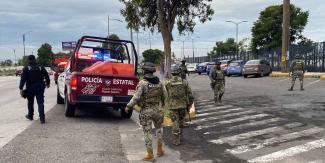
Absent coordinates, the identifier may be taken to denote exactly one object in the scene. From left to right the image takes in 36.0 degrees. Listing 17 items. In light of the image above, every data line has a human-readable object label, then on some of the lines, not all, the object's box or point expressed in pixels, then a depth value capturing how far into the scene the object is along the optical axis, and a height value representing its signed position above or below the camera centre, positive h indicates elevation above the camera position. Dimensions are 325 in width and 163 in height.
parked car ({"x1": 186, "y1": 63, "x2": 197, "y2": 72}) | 60.94 -0.99
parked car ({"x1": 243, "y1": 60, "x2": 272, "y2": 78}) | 40.06 -0.78
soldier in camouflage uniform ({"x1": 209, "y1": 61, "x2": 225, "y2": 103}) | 17.71 -0.71
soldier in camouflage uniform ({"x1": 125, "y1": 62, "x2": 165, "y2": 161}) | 8.62 -0.73
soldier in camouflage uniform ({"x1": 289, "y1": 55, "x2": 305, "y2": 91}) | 22.58 -0.52
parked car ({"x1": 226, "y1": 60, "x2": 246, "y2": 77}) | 44.41 -0.84
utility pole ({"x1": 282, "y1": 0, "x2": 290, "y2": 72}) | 37.25 +1.77
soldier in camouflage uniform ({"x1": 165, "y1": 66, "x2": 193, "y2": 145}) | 10.10 -0.82
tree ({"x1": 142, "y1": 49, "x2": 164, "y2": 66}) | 98.22 +1.24
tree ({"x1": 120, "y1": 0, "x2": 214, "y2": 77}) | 23.77 +2.32
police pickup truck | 13.20 -0.55
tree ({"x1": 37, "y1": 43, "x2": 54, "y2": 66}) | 112.41 +2.05
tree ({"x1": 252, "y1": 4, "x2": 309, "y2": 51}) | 72.38 +4.65
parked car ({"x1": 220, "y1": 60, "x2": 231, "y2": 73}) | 46.73 -0.45
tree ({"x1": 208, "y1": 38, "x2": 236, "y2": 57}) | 105.94 +2.67
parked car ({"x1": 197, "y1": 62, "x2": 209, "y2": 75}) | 56.31 -1.00
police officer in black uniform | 12.80 -0.48
